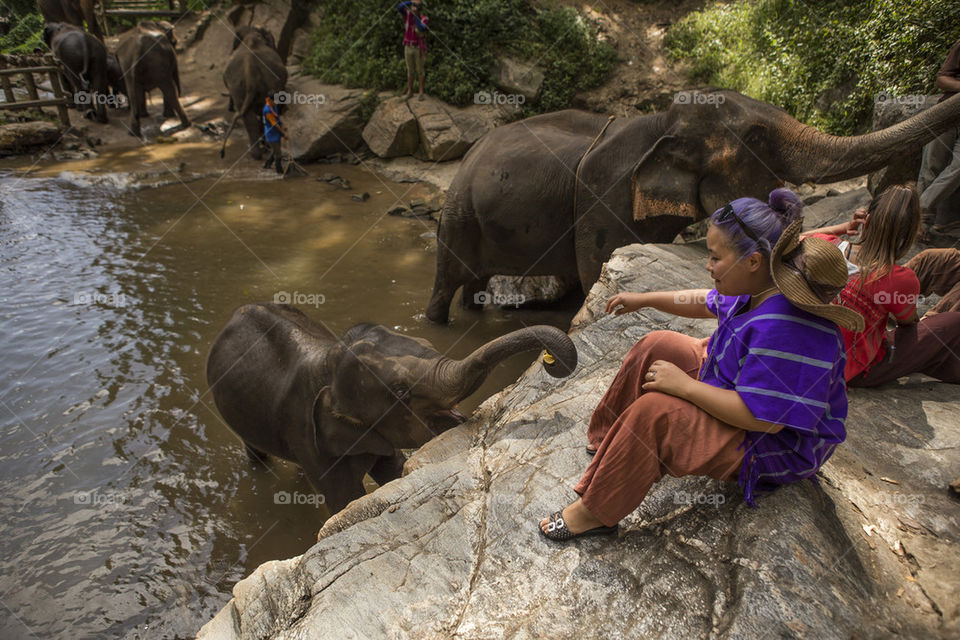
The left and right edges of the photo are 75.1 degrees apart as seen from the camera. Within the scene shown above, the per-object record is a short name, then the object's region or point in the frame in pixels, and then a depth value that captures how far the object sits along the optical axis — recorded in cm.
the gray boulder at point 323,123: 1431
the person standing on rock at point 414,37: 1334
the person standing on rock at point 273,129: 1323
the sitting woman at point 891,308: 334
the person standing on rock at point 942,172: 558
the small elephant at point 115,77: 1759
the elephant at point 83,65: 1603
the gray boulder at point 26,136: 1374
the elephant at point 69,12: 1825
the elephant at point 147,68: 1552
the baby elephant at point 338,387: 383
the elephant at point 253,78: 1456
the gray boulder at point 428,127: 1323
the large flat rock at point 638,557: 233
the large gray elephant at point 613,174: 527
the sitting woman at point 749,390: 224
